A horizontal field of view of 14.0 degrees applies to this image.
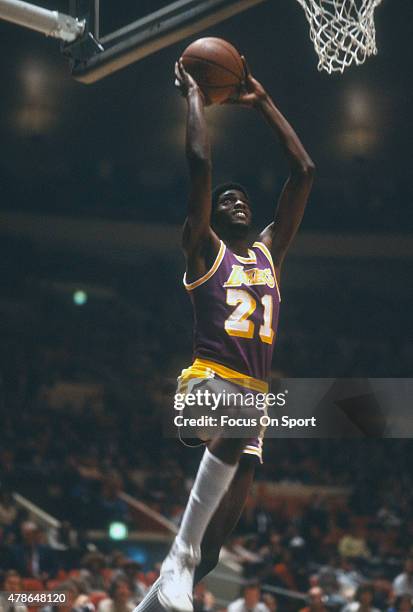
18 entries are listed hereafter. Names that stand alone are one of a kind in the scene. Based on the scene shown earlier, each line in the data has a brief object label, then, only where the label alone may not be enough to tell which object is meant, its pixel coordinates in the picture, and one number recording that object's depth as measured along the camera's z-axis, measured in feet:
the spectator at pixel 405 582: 55.66
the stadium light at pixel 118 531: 62.80
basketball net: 27.55
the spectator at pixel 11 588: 40.43
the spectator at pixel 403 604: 49.05
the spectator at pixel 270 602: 49.91
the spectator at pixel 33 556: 51.97
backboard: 25.51
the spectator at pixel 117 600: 42.95
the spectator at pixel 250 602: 47.96
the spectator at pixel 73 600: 40.18
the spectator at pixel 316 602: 48.71
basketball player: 23.20
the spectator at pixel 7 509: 57.60
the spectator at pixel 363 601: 48.87
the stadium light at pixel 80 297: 94.32
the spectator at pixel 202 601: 47.68
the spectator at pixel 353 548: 62.20
